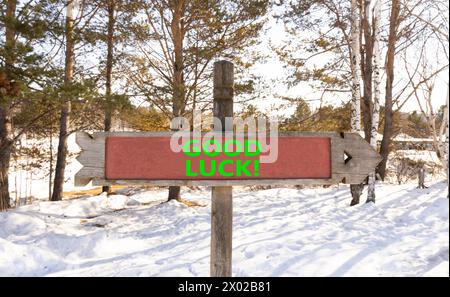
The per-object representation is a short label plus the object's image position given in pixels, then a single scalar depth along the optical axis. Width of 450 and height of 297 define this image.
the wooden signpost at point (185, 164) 1.92
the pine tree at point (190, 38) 9.52
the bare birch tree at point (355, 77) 8.12
